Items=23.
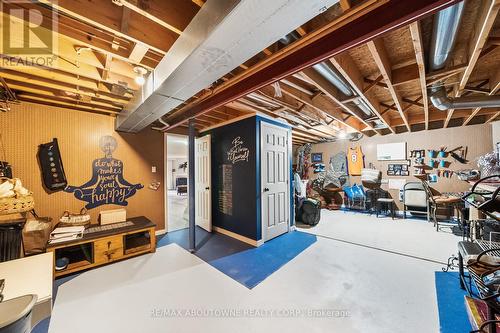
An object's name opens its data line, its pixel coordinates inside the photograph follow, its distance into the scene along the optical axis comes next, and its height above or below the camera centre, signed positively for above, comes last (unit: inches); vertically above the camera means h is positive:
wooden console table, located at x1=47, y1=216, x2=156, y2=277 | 105.1 -48.4
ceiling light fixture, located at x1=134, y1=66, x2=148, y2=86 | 81.2 +41.9
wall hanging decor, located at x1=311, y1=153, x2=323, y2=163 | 302.4 +14.4
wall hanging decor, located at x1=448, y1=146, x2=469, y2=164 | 198.7 +11.6
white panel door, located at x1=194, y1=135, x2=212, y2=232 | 175.6 -16.0
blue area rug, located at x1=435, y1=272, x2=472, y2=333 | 66.6 -56.8
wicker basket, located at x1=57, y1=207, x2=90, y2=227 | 116.0 -32.4
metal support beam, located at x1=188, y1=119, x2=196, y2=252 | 133.2 -13.0
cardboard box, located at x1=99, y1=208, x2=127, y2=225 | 131.3 -34.1
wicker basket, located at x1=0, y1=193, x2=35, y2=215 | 72.3 -14.3
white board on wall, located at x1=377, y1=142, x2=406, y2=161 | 232.9 +17.8
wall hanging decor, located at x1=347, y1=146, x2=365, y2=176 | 261.9 +6.7
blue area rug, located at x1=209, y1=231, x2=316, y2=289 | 100.6 -58.0
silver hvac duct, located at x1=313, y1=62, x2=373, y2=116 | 88.0 +45.6
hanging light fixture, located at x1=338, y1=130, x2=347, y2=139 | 226.1 +39.8
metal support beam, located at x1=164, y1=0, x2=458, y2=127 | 46.6 +38.7
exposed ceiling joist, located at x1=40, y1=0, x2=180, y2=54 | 52.4 +45.7
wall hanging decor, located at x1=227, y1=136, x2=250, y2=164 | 148.0 +12.0
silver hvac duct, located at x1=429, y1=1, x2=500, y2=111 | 57.1 +44.1
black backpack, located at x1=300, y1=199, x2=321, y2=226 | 188.1 -45.6
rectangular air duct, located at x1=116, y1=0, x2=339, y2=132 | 40.2 +33.2
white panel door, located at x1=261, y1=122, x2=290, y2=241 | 146.5 -11.9
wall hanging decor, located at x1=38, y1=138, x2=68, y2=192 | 118.4 +1.5
